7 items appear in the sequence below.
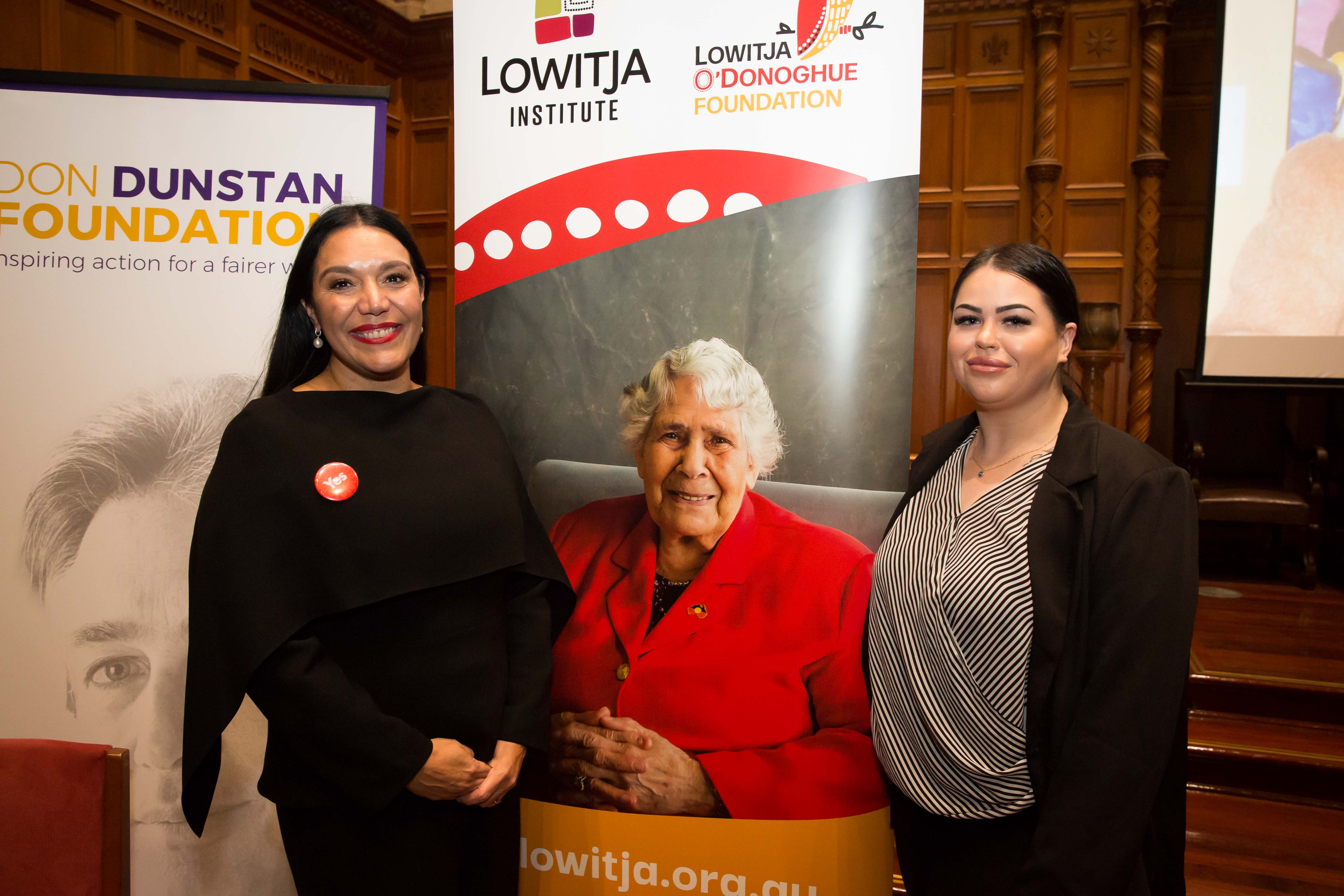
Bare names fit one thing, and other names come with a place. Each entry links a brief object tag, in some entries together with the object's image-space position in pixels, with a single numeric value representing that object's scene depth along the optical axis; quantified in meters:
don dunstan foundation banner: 1.71
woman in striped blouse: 1.11
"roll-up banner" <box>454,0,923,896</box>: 1.61
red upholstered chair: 1.61
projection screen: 4.02
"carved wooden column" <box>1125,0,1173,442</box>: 4.95
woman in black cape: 1.16
